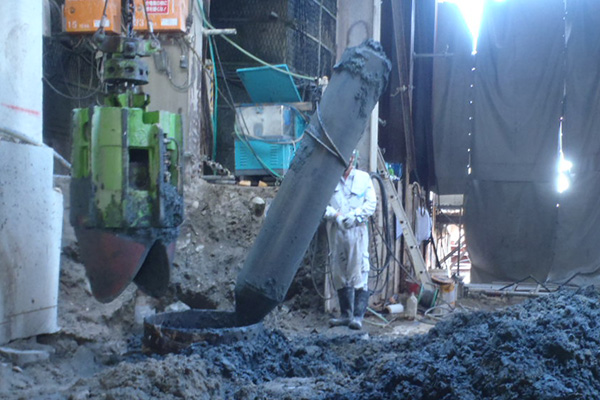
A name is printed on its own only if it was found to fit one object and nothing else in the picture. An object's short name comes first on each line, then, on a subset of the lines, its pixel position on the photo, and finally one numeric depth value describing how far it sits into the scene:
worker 6.51
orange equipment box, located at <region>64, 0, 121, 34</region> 6.67
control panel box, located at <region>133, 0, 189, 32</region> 6.73
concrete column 3.80
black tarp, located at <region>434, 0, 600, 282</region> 9.20
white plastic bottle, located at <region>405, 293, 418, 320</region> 7.41
